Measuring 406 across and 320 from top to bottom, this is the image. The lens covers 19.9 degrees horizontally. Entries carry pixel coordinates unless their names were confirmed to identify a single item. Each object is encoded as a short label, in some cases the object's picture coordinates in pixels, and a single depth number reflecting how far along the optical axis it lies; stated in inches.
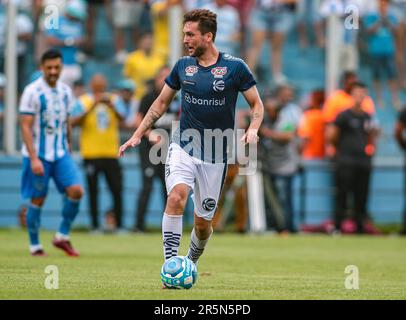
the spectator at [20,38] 895.1
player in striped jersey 595.2
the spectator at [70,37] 894.4
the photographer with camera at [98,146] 842.2
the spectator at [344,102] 891.4
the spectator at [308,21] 965.8
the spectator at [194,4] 913.6
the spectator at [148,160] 828.6
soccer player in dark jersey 438.3
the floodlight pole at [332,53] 949.8
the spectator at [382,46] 969.5
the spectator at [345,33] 940.0
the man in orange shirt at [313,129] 921.5
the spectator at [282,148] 876.6
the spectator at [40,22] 892.6
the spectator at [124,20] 922.1
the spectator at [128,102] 885.8
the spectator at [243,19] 936.3
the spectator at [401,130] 884.6
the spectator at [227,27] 919.7
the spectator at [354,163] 884.0
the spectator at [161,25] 917.2
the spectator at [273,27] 944.3
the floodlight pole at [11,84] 888.9
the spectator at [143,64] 908.6
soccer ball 413.1
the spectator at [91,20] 923.9
